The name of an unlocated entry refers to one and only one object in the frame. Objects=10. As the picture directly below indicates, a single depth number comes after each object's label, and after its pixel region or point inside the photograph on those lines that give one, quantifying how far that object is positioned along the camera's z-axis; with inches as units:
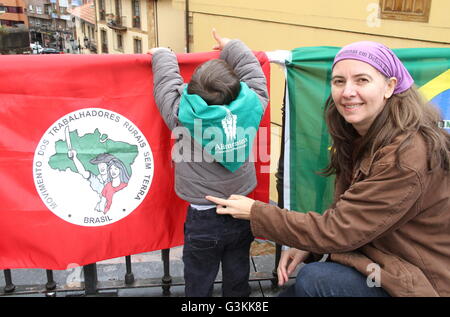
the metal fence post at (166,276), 106.9
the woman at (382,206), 59.3
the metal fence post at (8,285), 103.1
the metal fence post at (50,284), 105.1
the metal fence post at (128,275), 105.3
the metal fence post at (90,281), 103.3
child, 76.2
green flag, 97.7
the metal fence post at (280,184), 106.7
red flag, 87.0
